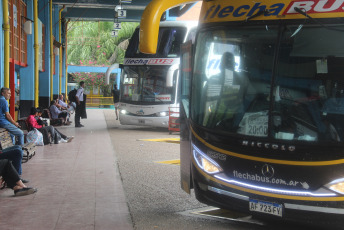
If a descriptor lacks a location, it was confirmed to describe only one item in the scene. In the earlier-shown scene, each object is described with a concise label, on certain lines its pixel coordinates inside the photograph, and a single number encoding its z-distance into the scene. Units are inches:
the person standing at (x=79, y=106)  833.5
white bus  728.3
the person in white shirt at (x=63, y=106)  965.2
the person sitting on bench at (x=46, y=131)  538.9
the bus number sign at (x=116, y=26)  1165.9
